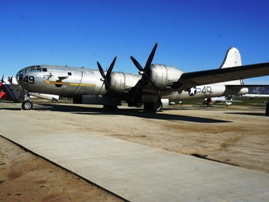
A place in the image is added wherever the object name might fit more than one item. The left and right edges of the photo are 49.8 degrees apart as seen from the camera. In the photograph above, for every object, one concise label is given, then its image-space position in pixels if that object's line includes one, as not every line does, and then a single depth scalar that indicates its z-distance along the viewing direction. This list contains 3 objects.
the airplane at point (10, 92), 33.56
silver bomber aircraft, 19.86
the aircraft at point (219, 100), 43.19
